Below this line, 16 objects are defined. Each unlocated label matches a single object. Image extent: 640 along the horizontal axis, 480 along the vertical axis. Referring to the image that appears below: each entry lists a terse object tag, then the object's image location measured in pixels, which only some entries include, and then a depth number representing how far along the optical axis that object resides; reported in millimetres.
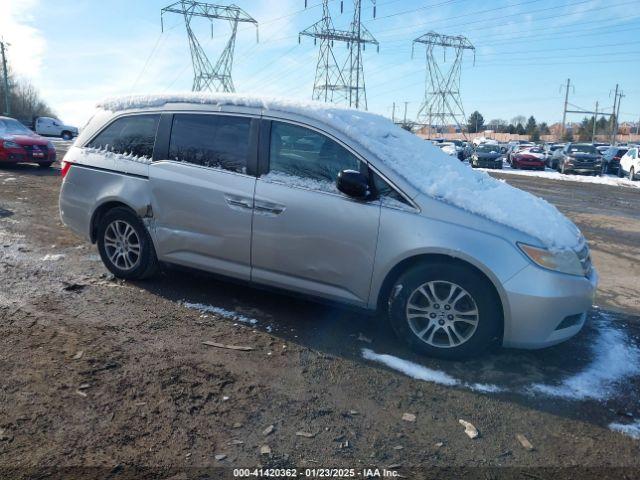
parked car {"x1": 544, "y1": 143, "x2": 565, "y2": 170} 33331
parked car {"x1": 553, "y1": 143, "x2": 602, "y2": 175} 27484
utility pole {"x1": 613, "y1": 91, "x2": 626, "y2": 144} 71338
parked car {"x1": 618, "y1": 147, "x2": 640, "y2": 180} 24656
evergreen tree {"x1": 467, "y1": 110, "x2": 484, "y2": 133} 111038
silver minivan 3615
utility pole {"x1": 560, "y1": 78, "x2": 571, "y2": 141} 69206
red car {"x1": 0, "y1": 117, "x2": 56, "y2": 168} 14242
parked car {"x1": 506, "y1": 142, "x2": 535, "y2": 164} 35931
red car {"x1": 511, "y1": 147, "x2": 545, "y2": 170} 32438
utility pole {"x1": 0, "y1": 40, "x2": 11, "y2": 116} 58531
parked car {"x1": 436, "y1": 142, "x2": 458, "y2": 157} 36219
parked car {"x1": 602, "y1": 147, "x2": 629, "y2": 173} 29766
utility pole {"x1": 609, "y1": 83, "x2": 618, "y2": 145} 84100
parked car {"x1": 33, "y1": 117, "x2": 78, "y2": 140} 41312
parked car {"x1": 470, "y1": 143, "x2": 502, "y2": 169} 32219
